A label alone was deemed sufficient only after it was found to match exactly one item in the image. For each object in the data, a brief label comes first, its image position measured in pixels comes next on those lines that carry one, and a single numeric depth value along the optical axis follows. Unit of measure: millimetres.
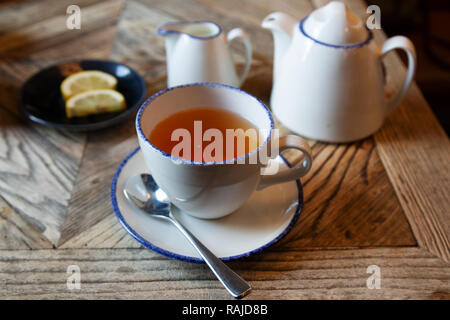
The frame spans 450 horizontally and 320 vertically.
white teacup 492
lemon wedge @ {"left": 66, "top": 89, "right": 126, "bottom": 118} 759
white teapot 664
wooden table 515
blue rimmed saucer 525
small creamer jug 742
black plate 730
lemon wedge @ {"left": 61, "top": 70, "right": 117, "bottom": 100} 793
